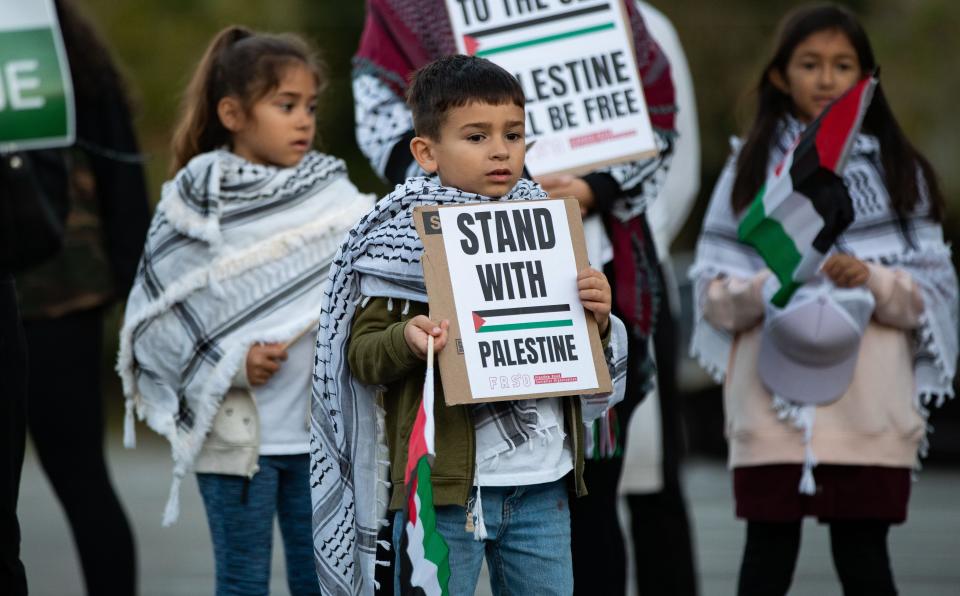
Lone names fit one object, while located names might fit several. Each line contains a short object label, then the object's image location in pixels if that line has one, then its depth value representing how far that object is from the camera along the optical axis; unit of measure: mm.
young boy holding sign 7598
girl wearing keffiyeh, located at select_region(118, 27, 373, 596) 9344
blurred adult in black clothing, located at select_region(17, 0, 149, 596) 10867
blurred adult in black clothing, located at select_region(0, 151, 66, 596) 8445
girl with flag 9984
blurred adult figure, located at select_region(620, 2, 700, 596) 11211
